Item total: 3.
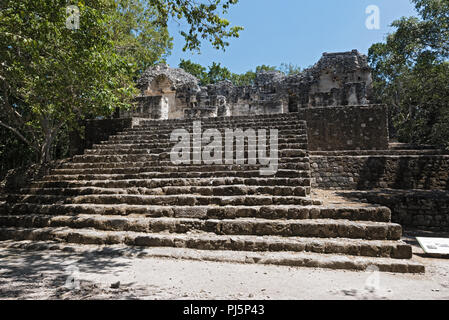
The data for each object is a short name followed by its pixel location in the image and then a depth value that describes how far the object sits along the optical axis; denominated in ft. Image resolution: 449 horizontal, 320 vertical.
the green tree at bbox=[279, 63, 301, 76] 137.15
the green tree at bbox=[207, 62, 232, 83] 123.95
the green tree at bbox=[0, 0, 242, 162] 16.28
